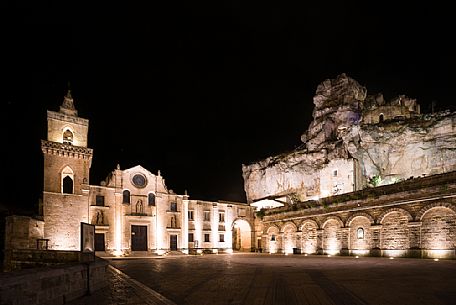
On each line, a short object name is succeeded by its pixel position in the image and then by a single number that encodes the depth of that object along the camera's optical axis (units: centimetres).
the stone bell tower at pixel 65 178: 3462
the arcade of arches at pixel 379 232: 2681
